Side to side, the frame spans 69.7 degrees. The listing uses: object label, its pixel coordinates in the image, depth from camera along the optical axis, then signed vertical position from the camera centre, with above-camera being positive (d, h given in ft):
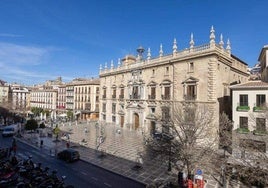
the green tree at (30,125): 114.21 -16.23
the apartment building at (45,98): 230.19 -0.39
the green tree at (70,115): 181.29 -16.15
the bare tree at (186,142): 48.21 -11.87
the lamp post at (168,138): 51.71 -10.88
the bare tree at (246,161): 43.60 -15.77
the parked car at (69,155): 70.26 -21.41
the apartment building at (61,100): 216.95 -2.48
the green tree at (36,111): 218.75 -15.19
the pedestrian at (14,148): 78.59 -20.69
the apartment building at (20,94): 279.90 +5.31
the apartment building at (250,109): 52.91 -3.51
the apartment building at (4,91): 277.03 +9.51
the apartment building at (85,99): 184.65 -1.08
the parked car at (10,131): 117.81 -20.85
